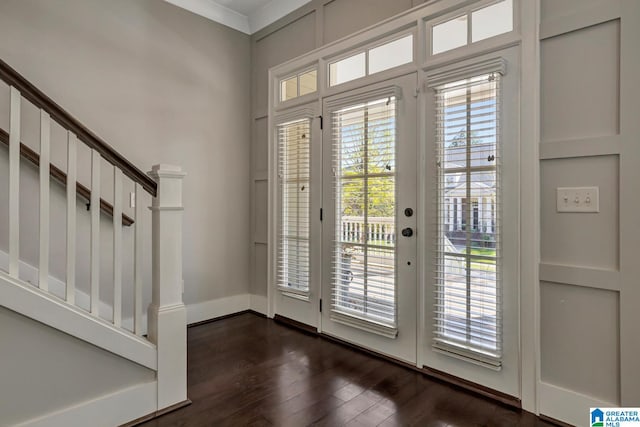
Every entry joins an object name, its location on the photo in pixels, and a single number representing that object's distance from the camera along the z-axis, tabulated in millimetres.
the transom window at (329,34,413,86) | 2559
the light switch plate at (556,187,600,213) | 1798
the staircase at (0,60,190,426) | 1565
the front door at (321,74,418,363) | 2514
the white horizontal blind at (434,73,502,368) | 2094
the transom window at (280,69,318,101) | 3221
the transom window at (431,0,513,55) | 2084
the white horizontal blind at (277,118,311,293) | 3248
